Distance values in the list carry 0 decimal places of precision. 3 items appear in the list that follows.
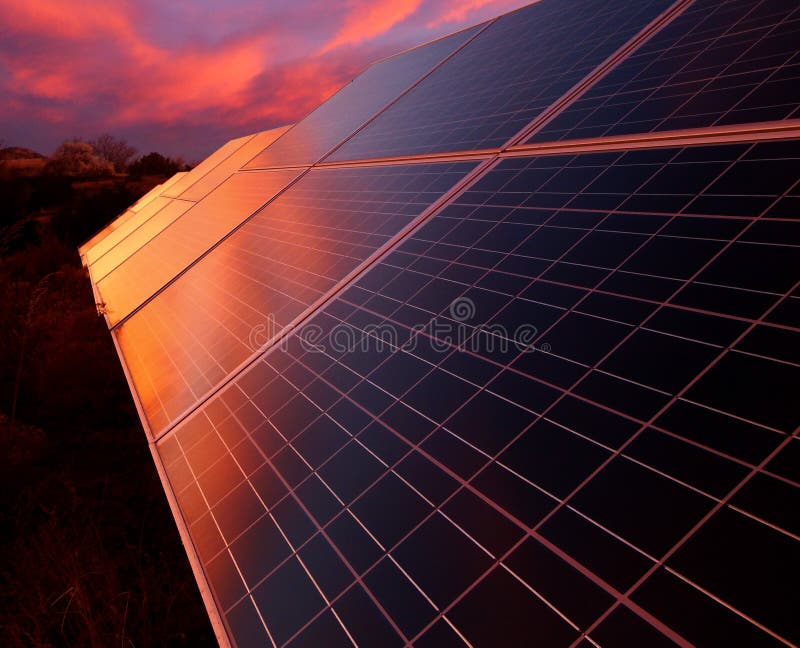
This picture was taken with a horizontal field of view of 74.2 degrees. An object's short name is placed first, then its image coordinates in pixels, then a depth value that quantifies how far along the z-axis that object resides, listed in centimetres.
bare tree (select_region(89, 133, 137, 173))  6938
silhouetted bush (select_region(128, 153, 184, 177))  6201
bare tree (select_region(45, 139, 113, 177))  5825
